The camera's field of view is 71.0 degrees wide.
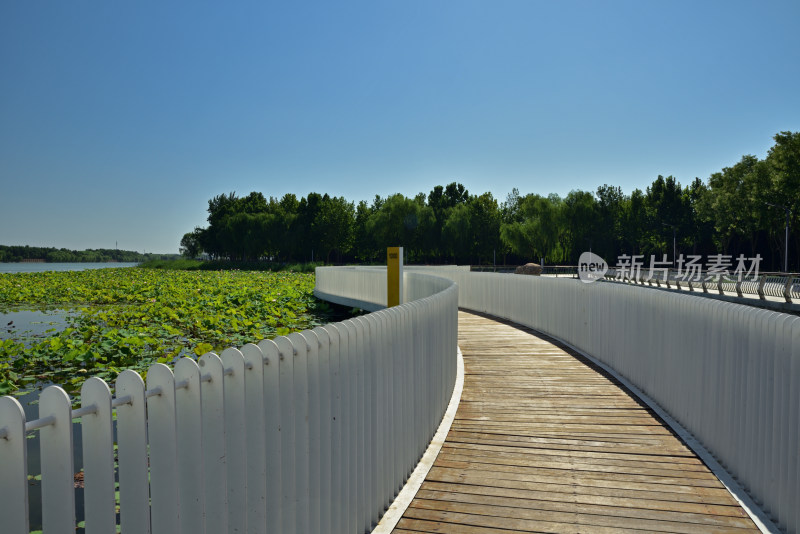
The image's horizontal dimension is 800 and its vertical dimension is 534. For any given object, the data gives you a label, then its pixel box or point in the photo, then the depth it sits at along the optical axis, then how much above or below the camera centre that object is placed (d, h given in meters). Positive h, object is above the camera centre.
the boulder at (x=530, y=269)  42.92 -1.05
